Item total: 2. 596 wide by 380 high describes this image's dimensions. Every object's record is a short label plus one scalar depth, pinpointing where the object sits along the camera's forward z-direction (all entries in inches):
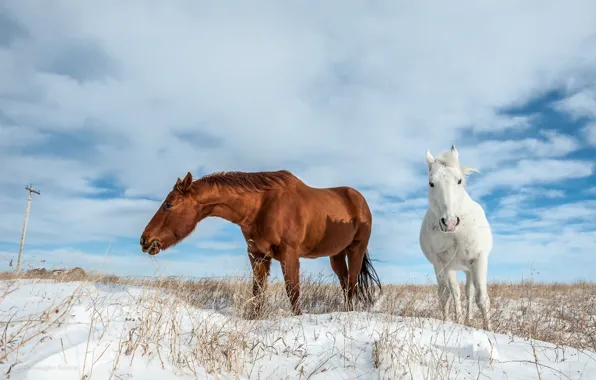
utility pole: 1043.1
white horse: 227.9
